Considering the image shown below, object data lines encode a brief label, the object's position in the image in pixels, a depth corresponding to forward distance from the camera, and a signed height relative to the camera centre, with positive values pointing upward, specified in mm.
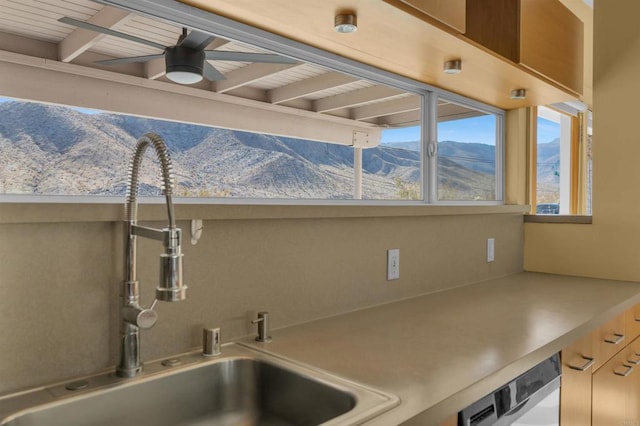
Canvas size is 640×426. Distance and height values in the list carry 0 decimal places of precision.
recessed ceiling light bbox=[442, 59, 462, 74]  1764 +535
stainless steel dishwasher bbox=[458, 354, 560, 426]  1068 -449
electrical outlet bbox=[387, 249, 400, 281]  1877 -195
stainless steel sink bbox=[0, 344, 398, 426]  961 -397
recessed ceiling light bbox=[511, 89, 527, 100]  2203 +547
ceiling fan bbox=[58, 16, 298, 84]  1349 +439
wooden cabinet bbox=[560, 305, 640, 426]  1481 -559
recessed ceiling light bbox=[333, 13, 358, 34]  1334 +523
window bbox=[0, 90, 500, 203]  1153 +173
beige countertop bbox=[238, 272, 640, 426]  1028 -352
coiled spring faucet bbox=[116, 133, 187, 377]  1012 -114
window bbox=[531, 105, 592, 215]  3850 +454
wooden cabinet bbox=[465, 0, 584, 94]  1763 +700
